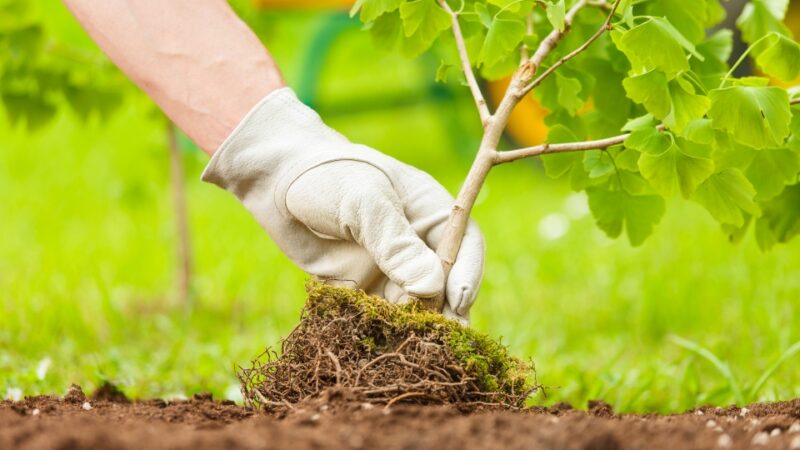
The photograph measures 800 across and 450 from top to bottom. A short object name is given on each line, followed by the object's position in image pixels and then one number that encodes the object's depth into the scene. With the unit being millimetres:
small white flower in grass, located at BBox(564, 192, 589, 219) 4719
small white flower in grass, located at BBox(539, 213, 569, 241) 4492
